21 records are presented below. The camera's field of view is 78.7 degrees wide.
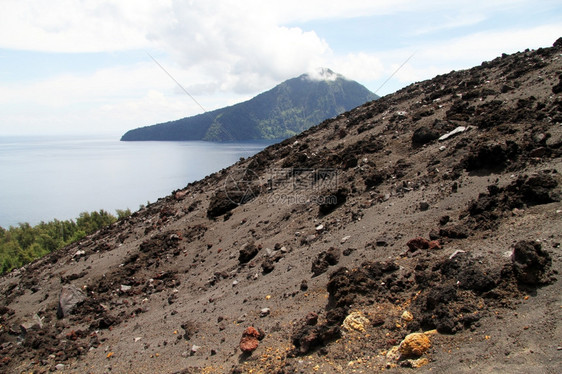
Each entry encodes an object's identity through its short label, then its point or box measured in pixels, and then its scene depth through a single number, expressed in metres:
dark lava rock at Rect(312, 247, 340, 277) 8.32
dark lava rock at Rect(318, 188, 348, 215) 11.79
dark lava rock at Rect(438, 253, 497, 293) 5.59
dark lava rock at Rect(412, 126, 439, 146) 13.68
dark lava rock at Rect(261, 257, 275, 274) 9.80
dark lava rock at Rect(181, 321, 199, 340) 7.87
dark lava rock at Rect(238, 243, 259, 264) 11.17
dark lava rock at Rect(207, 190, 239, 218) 16.23
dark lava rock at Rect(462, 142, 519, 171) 9.66
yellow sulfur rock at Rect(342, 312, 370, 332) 5.82
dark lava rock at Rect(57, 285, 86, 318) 11.41
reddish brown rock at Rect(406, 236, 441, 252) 7.38
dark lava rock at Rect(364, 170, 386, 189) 12.11
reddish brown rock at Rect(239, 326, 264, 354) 6.27
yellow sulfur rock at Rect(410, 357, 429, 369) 4.65
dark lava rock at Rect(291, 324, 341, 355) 5.76
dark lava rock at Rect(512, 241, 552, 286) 5.32
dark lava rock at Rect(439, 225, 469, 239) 7.37
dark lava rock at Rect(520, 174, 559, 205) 7.33
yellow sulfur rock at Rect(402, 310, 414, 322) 5.66
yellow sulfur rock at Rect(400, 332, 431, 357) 4.82
